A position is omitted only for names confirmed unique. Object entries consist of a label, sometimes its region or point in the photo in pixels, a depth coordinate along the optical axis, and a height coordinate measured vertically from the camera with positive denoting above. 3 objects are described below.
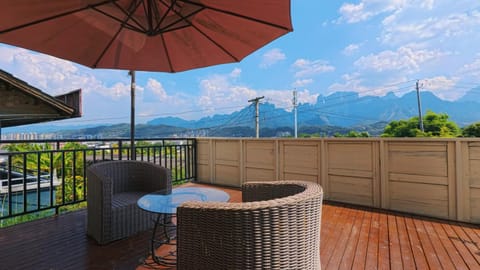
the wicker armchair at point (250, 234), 1.07 -0.42
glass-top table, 1.81 -0.49
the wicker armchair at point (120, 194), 2.28 -0.57
